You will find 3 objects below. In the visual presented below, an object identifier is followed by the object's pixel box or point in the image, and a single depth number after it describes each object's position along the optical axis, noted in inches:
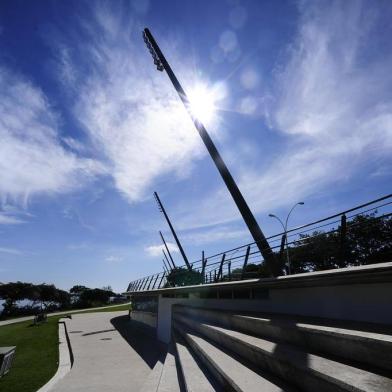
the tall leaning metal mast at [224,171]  420.2
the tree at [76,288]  3941.4
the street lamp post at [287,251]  356.1
